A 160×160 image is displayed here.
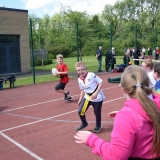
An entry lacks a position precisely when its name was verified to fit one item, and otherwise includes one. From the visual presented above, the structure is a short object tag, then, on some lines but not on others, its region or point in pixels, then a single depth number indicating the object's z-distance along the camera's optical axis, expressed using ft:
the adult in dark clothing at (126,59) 59.89
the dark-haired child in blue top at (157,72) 13.28
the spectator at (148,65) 16.01
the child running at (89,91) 16.21
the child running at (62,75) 25.64
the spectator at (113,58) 58.41
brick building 68.03
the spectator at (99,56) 55.69
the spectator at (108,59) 57.00
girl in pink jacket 5.18
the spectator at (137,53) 63.77
